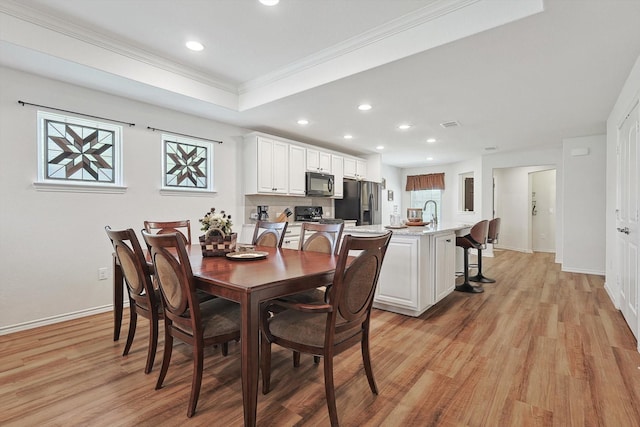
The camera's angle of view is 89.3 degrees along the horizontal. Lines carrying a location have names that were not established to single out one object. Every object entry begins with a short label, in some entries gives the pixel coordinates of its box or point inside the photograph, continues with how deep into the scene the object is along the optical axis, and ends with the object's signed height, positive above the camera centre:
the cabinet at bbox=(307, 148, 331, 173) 5.40 +0.85
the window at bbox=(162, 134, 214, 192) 3.95 +0.59
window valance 8.61 +0.78
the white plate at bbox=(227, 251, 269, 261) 2.18 -0.32
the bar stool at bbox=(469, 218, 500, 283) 4.71 -0.45
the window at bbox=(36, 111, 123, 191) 3.02 +0.56
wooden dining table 1.45 -0.35
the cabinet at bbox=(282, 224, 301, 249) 4.62 -0.39
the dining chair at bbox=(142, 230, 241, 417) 1.64 -0.59
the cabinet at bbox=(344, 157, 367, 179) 6.24 +0.84
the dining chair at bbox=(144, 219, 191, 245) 3.13 -0.16
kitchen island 3.14 -0.61
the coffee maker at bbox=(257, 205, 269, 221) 4.93 -0.05
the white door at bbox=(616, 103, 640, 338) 2.67 -0.06
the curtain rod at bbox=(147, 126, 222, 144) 3.73 +0.94
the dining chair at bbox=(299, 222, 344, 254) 2.57 -0.23
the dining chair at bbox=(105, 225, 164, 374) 1.98 -0.46
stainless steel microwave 5.34 +0.44
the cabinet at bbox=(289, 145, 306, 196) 5.06 +0.63
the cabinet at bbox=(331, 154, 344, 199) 5.94 +0.67
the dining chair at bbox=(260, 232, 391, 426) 1.54 -0.59
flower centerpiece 2.28 -0.19
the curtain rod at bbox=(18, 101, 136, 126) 2.86 +0.94
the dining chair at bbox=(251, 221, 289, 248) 2.97 -0.24
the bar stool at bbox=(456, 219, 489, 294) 4.16 -0.41
